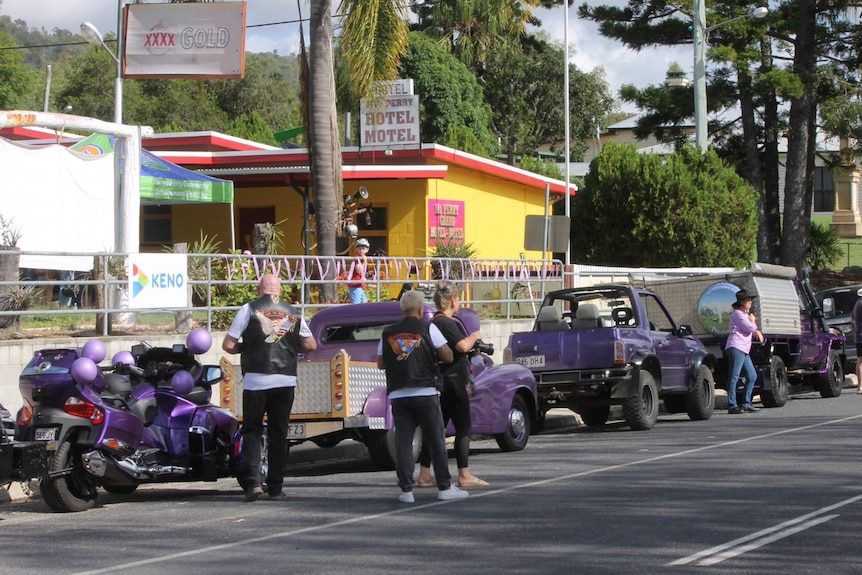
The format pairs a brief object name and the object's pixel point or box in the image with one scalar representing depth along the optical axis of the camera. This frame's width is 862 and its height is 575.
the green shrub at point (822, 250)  47.94
